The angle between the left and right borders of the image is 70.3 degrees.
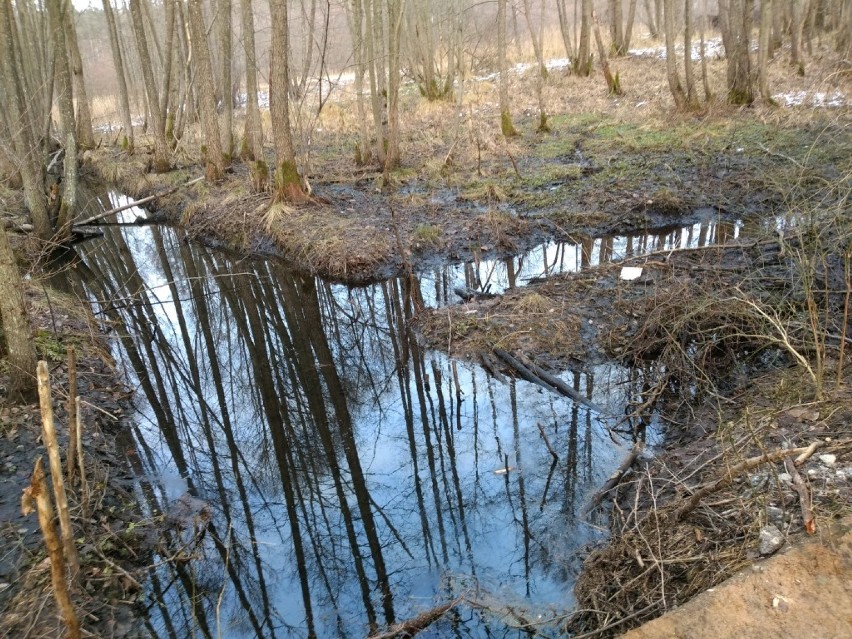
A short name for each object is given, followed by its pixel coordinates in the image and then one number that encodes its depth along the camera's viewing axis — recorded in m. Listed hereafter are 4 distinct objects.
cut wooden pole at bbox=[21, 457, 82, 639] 2.59
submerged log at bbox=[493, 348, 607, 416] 6.57
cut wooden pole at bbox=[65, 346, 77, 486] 4.11
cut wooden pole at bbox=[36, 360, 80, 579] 2.75
